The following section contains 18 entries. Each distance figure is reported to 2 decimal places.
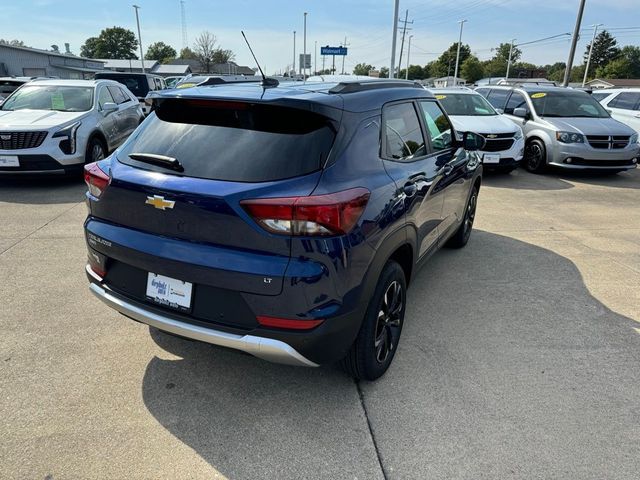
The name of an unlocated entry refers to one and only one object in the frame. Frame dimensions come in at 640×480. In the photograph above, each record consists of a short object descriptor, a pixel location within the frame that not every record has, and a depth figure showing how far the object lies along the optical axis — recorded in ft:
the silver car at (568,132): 29.89
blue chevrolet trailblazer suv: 7.01
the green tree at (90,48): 343.79
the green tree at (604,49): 314.14
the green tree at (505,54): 340.39
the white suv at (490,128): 28.89
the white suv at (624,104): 36.90
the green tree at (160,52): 371.37
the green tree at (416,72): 366.90
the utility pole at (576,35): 72.64
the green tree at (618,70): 255.29
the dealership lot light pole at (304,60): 113.92
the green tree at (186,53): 334.32
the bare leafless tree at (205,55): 232.12
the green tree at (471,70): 285.84
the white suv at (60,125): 22.98
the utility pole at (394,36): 70.98
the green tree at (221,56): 246.47
